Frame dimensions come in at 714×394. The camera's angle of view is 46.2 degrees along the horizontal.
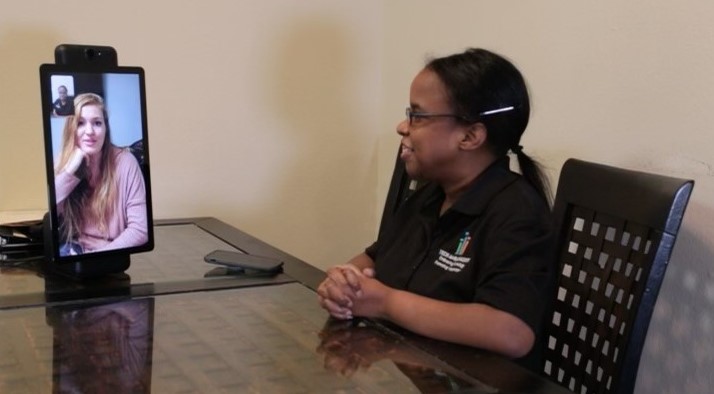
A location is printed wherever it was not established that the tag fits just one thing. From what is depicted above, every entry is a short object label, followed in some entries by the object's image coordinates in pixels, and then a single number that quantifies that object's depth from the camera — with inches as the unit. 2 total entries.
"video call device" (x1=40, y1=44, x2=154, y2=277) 52.1
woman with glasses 45.2
